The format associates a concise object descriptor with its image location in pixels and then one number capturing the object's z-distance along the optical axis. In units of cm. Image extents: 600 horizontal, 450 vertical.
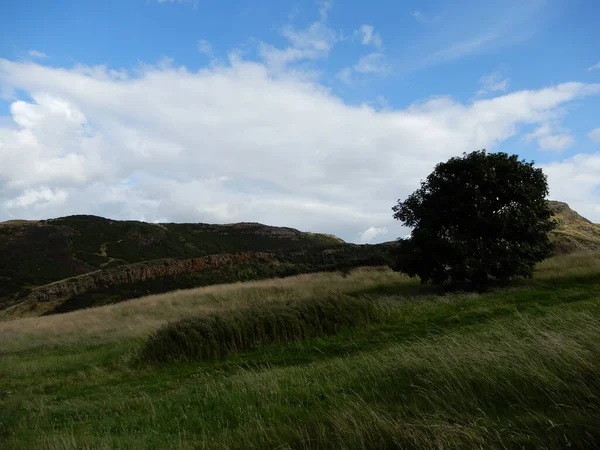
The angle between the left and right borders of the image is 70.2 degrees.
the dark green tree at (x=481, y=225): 2103
